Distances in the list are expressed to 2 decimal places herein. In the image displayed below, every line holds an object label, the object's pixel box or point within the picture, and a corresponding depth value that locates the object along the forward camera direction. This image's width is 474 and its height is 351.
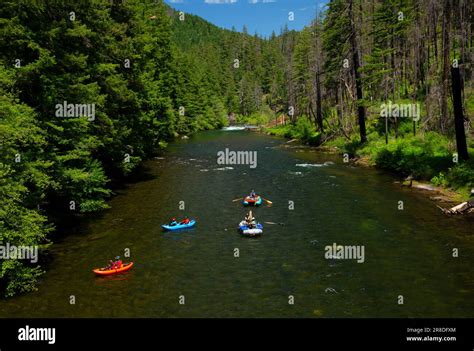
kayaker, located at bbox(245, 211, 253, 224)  24.12
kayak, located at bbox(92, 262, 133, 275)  18.34
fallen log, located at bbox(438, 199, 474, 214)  24.70
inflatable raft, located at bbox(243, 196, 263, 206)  29.17
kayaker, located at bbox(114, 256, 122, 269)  18.81
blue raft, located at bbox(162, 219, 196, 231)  24.31
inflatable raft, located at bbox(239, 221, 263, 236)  23.22
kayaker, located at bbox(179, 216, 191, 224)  24.86
